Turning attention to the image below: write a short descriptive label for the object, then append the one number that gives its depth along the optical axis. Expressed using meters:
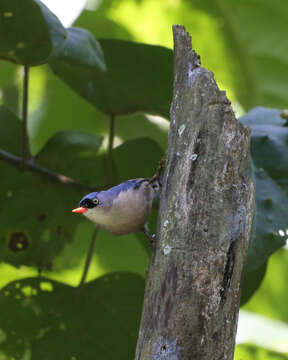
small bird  7.31
